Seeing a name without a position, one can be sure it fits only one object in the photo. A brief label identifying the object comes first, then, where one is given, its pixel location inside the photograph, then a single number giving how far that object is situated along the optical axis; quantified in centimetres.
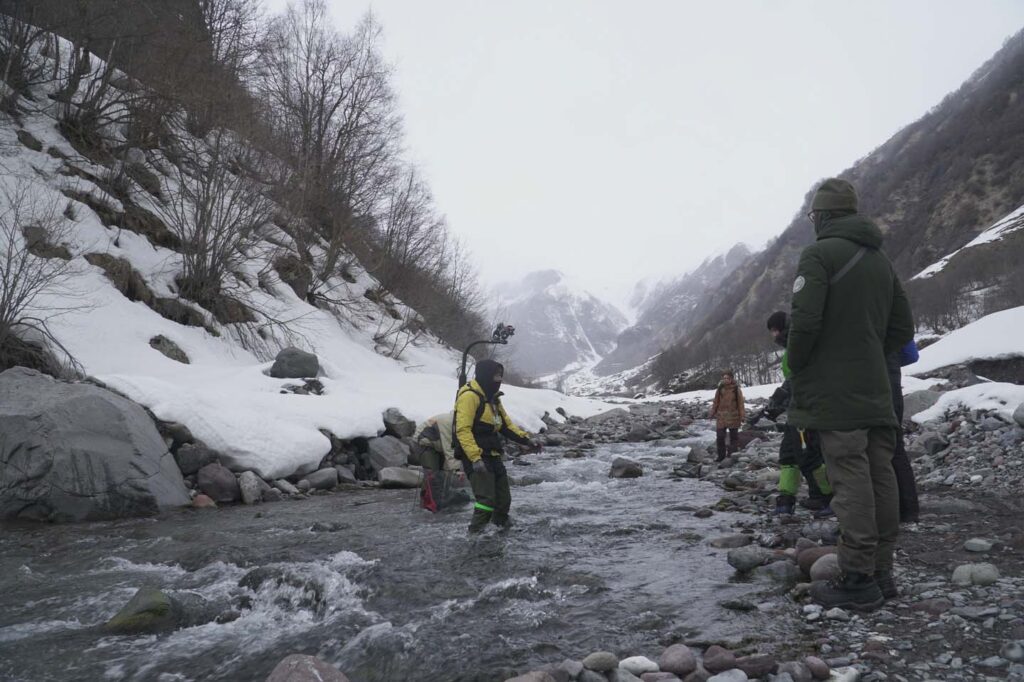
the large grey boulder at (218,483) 902
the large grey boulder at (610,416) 2705
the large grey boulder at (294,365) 1330
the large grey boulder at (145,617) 438
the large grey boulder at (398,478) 1086
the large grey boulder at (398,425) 1263
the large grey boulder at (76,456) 748
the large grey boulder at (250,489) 912
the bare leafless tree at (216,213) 1530
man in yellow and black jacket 708
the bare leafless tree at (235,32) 2392
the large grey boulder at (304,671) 326
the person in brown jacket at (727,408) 1188
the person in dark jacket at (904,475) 548
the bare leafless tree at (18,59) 1622
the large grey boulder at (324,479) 1024
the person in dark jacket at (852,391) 374
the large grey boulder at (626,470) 1134
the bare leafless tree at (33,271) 942
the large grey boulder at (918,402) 1174
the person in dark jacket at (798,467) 662
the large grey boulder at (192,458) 916
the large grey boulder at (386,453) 1171
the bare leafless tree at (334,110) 2711
